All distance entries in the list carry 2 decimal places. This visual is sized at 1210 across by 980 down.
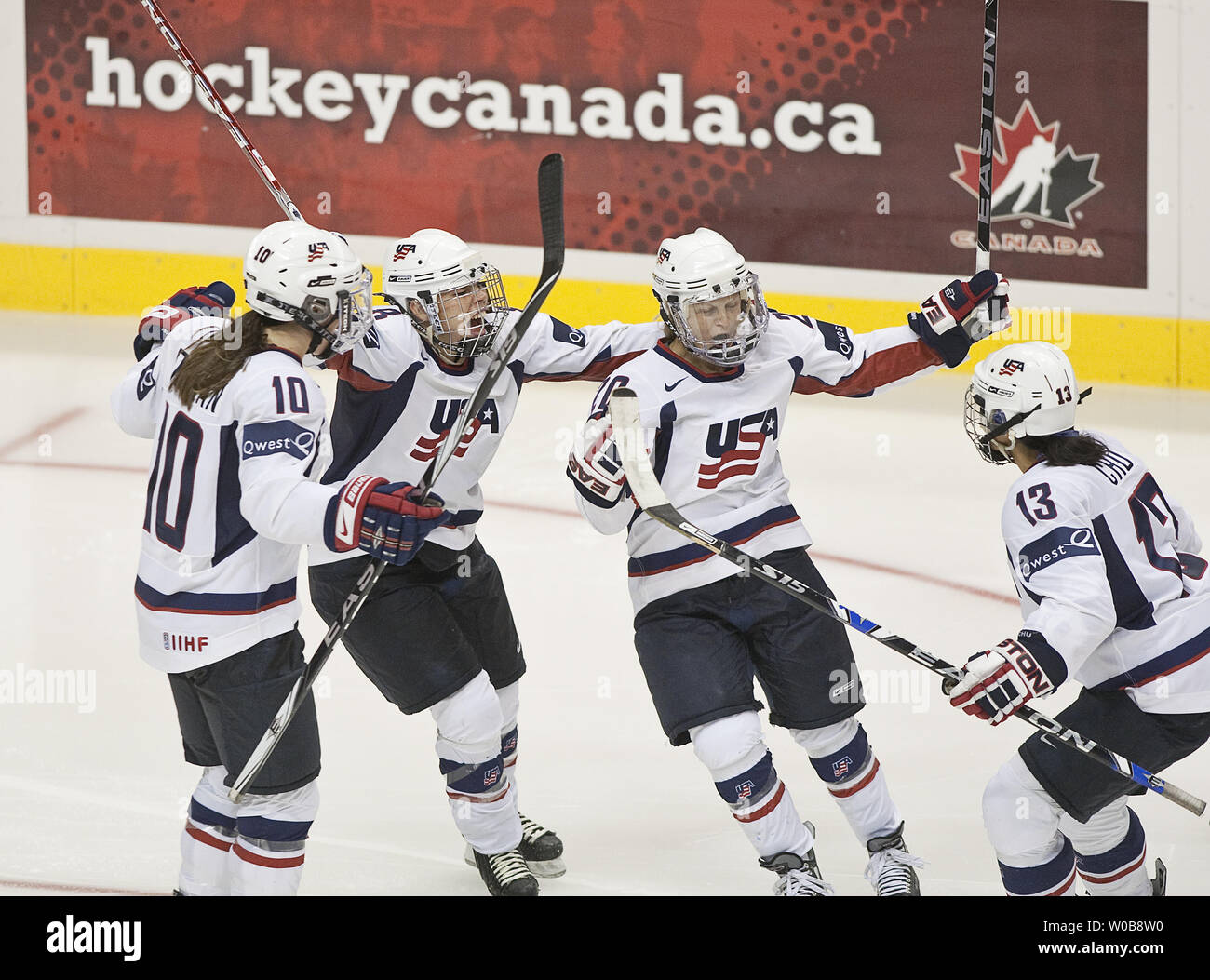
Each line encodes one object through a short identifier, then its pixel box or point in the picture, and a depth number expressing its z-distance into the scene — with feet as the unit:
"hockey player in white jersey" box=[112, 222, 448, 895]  20.30
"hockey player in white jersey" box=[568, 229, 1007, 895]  23.58
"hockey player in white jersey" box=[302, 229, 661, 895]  24.59
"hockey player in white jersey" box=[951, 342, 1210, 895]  21.15
